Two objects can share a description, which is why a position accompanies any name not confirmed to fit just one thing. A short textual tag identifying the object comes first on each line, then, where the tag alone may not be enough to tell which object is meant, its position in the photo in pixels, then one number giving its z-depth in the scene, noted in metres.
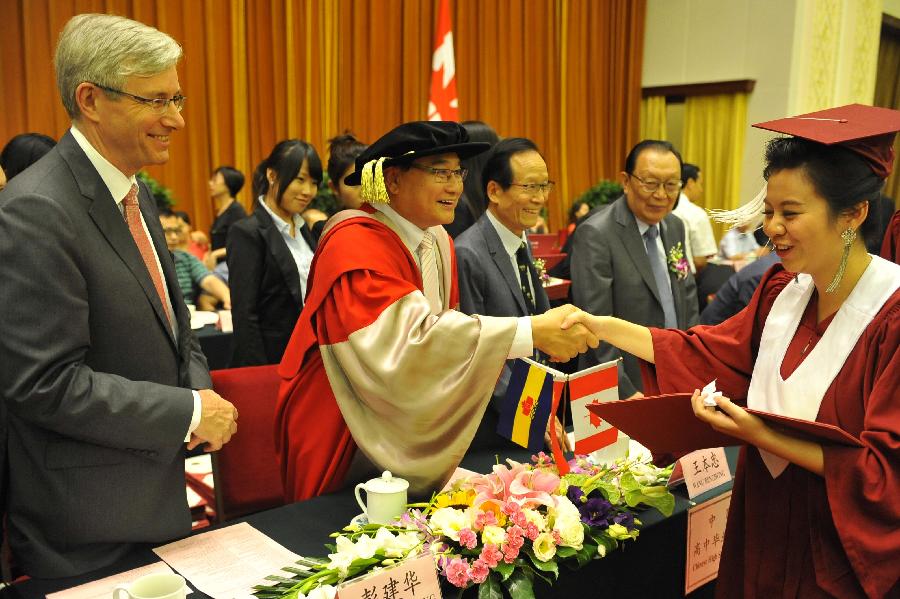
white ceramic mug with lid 1.62
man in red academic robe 1.77
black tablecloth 1.59
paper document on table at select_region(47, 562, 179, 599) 1.43
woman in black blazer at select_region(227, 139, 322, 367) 3.25
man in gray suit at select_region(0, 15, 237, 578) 1.45
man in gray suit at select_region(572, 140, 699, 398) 3.00
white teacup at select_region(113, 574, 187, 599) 1.28
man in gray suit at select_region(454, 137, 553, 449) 2.56
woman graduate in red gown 1.36
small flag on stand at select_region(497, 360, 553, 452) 1.74
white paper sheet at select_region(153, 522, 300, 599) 1.48
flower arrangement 1.43
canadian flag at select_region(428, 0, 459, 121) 8.45
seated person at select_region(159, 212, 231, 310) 4.71
